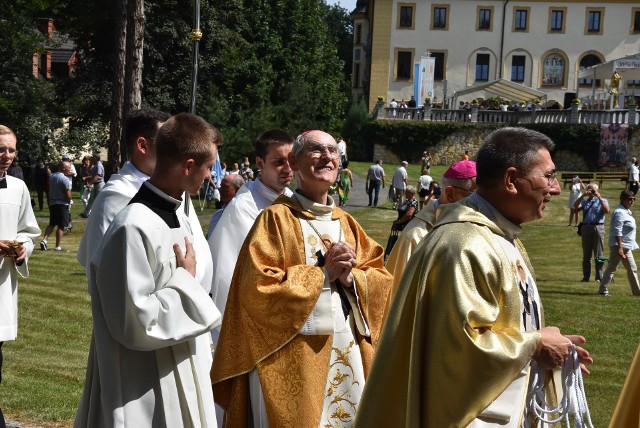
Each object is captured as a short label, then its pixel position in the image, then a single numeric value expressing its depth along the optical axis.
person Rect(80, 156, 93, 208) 32.06
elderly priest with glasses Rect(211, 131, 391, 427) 5.62
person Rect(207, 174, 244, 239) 9.41
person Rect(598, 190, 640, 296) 18.62
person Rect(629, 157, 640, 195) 41.78
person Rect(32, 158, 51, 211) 32.62
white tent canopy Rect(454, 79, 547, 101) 63.91
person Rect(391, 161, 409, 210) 35.25
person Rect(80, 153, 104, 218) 27.22
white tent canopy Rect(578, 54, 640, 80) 53.34
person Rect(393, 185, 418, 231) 15.74
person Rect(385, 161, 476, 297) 6.89
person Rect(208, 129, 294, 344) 6.59
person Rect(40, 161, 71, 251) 21.23
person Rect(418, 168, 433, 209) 31.88
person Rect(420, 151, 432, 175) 44.05
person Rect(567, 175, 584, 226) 33.08
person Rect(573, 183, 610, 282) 20.91
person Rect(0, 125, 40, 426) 6.96
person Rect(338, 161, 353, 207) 34.78
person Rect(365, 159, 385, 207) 36.56
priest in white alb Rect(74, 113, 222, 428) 4.14
